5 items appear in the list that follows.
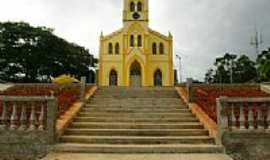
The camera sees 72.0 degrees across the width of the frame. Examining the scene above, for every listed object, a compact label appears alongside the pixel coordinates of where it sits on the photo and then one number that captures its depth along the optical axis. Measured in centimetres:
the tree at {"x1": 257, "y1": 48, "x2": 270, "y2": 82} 1502
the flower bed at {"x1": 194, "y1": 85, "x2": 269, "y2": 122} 617
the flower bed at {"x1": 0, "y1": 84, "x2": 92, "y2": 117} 666
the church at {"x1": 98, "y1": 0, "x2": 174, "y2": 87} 2375
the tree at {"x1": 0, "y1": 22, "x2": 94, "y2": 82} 2430
